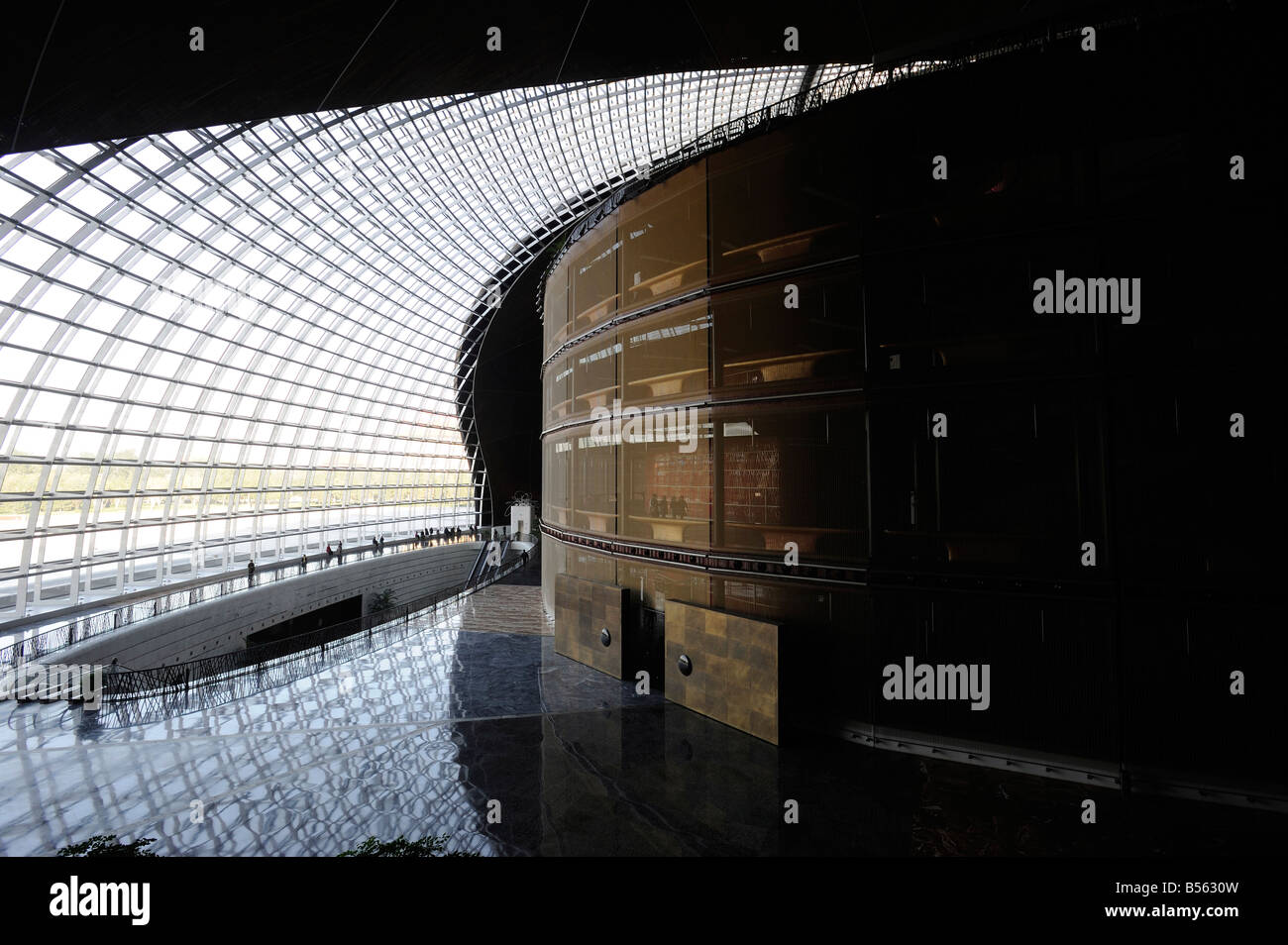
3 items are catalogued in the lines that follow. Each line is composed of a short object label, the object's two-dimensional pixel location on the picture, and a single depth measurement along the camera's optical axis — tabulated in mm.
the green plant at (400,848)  6712
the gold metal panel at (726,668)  10812
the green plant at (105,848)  6223
